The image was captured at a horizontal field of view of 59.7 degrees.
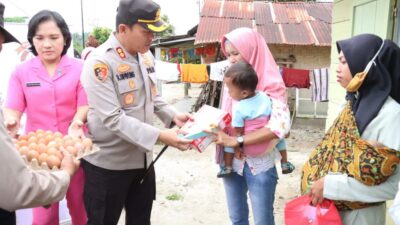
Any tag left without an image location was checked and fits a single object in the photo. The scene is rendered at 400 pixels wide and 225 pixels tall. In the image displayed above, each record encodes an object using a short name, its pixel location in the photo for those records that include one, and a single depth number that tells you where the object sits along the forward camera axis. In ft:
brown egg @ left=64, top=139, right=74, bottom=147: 5.71
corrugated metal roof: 31.89
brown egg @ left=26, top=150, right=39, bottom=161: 5.05
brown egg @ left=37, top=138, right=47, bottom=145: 5.68
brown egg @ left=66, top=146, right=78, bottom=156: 5.48
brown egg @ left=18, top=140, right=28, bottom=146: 5.54
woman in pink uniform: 8.17
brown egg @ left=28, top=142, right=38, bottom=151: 5.29
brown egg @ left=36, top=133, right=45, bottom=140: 5.94
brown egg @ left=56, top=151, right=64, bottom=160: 5.14
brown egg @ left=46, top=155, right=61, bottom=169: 4.94
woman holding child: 7.47
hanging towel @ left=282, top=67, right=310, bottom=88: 28.60
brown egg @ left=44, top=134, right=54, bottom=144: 5.85
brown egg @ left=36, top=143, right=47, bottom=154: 5.20
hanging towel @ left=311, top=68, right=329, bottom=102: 27.20
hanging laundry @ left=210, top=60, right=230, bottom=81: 29.37
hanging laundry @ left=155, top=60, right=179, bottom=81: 29.78
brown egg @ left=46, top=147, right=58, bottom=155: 5.15
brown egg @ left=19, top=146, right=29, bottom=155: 5.12
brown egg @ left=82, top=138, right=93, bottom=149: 5.84
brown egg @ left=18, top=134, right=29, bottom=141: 6.02
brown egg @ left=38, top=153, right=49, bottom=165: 4.95
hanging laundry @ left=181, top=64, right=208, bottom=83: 30.09
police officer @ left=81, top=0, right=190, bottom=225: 6.82
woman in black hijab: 5.38
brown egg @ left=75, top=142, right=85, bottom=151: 5.64
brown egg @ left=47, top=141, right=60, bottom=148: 5.41
